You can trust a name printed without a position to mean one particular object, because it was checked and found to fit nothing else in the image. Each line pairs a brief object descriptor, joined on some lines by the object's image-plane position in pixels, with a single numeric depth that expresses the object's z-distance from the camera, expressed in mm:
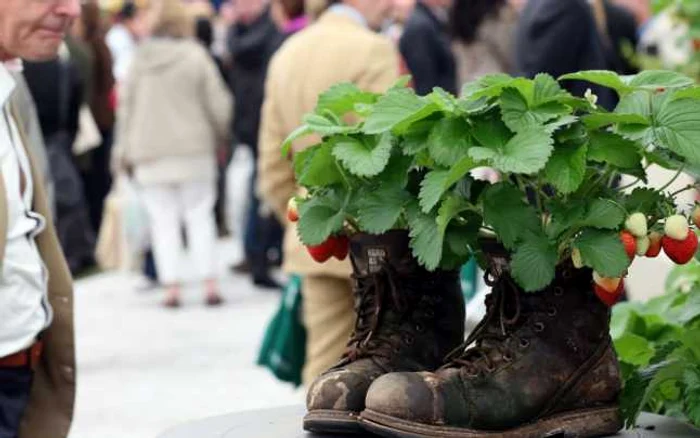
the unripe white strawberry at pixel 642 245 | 3832
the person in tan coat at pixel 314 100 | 9425
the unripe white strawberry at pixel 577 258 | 3820
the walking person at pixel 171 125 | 16603
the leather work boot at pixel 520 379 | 3799
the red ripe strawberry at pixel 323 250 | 4166
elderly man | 5438
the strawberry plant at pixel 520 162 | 3796
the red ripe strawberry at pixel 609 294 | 3871
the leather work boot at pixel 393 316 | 4029
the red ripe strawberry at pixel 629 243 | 3777
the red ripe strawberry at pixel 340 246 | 4181
